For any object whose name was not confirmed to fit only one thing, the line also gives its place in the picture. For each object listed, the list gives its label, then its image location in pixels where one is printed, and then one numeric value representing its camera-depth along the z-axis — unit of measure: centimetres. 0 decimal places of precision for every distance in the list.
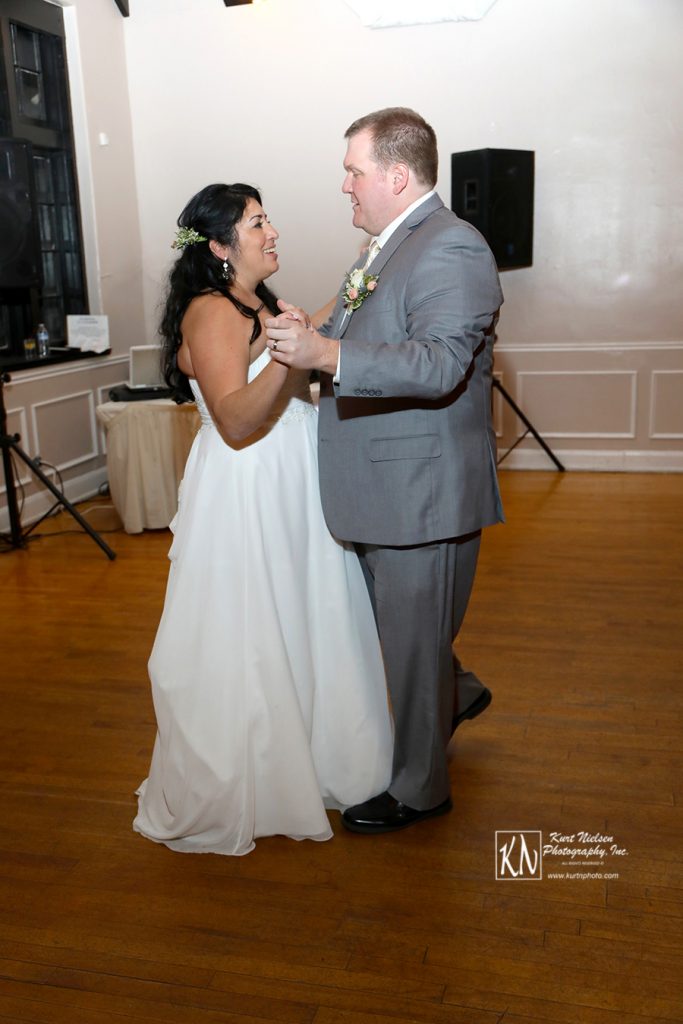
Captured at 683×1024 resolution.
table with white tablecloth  559
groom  205
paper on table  627
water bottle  615
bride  241
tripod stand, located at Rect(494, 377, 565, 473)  670
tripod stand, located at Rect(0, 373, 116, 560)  506
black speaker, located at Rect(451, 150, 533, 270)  617
